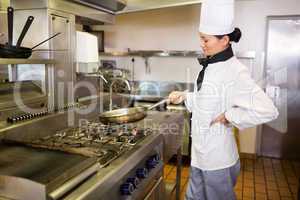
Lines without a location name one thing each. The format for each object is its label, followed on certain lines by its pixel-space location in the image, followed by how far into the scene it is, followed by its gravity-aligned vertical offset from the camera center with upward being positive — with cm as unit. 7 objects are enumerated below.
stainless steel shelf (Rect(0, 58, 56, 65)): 111 +4
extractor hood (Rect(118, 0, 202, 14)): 213 +52
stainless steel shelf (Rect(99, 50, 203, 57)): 338 +24
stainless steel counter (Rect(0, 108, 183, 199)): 81 -30
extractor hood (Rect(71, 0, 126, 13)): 168 +43
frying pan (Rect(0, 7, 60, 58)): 118 +9
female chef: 134 -13
